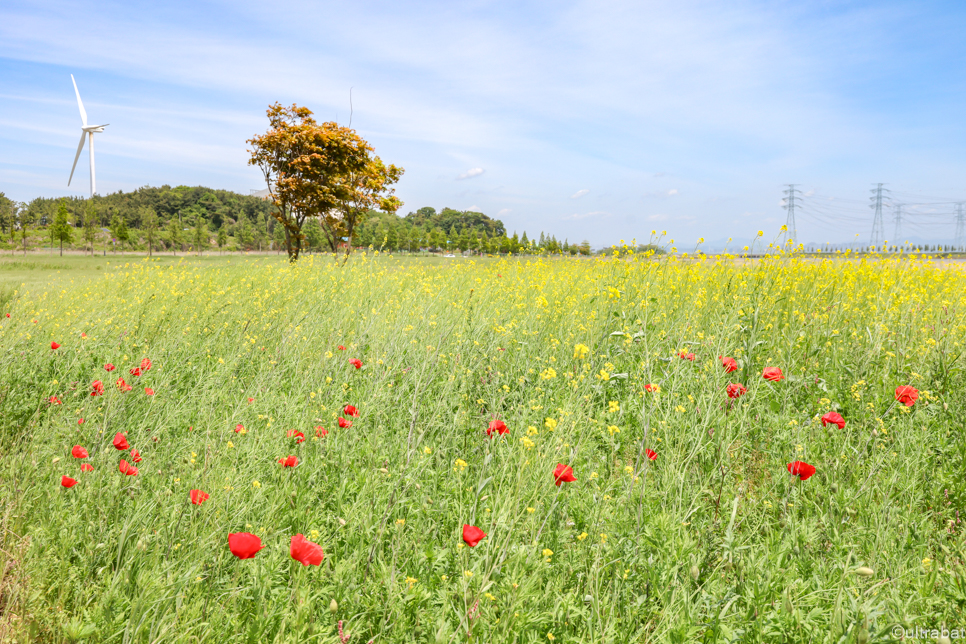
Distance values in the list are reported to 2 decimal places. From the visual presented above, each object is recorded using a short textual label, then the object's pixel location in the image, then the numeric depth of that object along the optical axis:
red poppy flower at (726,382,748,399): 1.97
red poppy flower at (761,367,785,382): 2.04
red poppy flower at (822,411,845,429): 1.81
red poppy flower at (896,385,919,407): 1.99
